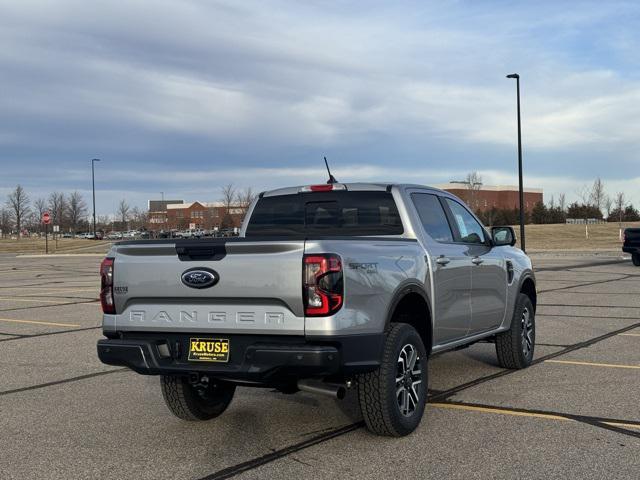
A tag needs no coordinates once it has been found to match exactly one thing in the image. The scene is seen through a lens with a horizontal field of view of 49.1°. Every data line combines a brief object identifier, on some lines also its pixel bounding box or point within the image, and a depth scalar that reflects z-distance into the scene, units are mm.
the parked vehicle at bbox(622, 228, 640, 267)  24381
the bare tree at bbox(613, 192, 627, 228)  92894
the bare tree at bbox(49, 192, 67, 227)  97494
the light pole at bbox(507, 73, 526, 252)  32938
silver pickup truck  4371
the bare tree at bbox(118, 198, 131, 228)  105712
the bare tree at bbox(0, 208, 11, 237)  111425
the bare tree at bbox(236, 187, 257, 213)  74375
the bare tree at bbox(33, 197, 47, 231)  106312
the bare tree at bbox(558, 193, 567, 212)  105500
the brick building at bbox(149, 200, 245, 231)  76375
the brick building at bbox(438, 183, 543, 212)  120375
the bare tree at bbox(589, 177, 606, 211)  87144
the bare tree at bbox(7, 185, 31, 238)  87312
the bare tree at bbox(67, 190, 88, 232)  100375
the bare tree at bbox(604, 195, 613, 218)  94688
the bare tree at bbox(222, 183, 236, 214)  75519
